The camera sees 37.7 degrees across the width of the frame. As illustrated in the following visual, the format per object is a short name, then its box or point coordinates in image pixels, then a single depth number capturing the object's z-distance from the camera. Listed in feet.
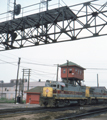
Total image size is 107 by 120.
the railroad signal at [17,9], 46.28
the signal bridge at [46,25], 37.01
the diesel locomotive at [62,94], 65.82
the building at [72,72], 111.24
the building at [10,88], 239.50
